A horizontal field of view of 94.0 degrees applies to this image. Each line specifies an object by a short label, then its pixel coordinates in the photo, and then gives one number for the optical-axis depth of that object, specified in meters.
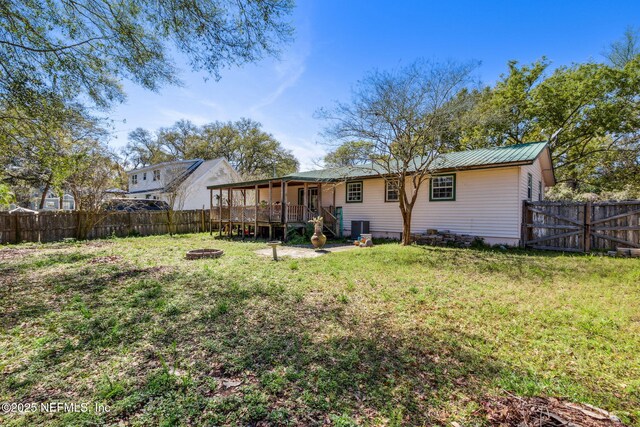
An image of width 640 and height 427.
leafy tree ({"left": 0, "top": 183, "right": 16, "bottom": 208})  9.40
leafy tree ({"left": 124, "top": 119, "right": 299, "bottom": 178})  33.72
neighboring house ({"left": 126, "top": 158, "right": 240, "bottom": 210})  22.68
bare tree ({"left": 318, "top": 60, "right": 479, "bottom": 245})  10.04
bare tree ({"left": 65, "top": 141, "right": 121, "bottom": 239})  14.27
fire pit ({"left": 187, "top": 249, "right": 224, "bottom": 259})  8.93
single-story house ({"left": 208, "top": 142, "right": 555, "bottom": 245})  10.66
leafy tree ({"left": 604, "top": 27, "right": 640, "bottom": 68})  18.72
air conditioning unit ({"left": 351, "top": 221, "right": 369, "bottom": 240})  14.04
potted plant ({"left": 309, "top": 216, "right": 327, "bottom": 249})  10.72
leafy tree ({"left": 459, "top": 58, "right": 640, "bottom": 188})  18.31
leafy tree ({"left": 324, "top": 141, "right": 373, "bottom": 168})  11.41
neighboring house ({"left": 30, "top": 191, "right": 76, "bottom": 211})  33.52
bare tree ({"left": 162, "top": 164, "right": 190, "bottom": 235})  16.77
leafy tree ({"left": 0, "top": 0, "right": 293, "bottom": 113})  5.39
